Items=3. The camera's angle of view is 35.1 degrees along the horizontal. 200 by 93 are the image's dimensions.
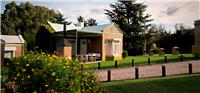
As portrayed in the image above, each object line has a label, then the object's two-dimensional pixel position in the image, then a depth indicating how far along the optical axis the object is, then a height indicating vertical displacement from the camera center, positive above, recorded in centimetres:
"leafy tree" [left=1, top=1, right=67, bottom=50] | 4784 +494
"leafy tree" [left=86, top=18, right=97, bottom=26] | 7504 +669
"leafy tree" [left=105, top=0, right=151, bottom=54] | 5588 +538
